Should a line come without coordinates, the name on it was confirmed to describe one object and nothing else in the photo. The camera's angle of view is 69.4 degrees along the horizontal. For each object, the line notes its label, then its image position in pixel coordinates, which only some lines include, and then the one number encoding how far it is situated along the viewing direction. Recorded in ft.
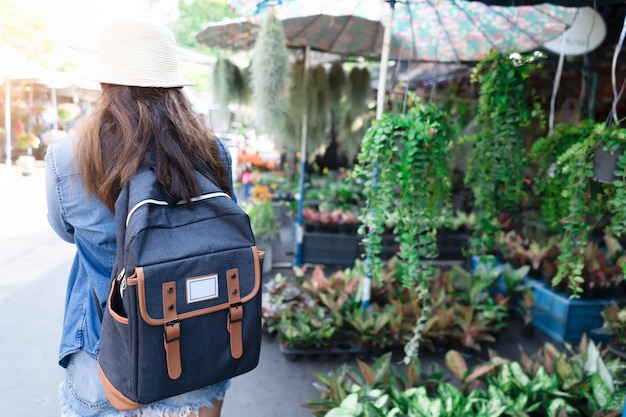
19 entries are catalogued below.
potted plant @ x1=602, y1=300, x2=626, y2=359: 9.11
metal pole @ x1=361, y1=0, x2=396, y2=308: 8.20
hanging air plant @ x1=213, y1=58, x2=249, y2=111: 13.56
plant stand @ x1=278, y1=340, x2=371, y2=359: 9.81
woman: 3.55
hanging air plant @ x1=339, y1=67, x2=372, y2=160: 14.99
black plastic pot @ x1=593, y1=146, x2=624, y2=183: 5.74
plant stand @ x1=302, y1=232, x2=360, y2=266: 15.97
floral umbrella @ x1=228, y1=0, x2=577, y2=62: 11.97
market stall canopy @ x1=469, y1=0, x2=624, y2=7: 7.93
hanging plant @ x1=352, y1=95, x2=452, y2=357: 7.16
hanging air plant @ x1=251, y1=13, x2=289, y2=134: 10.85
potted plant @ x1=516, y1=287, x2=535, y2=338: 11.08
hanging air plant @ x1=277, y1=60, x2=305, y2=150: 13.80
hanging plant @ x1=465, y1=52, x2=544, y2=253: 7.72
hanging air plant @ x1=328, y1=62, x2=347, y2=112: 14.70
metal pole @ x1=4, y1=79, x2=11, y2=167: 27.51
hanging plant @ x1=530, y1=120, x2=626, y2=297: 5.67
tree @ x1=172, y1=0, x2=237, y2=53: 57.57
